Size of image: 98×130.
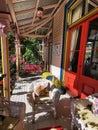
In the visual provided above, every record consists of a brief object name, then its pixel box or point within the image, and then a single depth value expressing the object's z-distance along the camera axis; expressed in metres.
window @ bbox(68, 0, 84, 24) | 3.38
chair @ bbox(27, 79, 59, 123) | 2.37
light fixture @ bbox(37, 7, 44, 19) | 3.34
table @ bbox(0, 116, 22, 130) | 1.37
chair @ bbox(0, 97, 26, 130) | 1.73
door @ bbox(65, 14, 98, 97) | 2.80
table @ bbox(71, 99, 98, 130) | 1.55
